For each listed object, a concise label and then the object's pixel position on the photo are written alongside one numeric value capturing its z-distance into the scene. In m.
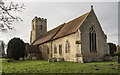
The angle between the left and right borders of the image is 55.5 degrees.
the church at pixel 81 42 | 20.42
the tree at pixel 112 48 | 43.76
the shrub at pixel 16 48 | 27.45
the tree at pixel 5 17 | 7.45
